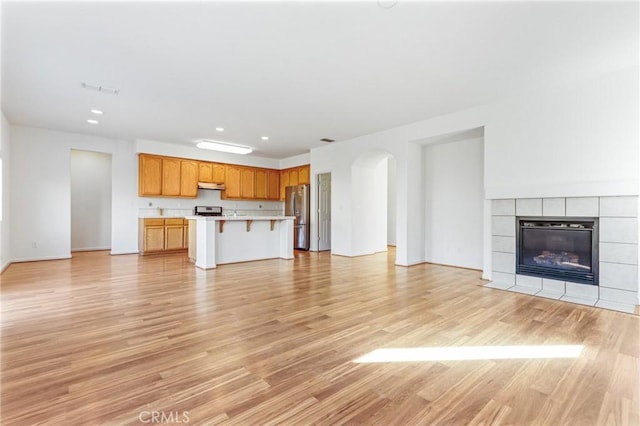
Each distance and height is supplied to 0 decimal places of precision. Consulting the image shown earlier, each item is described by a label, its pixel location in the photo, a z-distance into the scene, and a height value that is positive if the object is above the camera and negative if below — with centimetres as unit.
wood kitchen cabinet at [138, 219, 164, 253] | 694 -57
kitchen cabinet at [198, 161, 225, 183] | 792 +105
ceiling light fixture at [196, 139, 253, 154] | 692 +153
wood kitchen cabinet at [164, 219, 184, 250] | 722 -56
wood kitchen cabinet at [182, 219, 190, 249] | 750 -60
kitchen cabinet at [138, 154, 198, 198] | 712 +85
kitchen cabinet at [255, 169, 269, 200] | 906 +84
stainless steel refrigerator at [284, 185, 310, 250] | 819 -1
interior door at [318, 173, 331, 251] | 793 +12
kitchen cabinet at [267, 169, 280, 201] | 934 +85
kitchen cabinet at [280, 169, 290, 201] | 929 +94
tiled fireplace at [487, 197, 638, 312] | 338 -46
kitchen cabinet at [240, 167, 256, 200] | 877 +83
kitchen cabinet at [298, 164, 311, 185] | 844 +106
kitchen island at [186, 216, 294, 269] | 525 -54
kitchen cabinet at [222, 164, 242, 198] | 841 +86
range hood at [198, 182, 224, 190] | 792 +69
